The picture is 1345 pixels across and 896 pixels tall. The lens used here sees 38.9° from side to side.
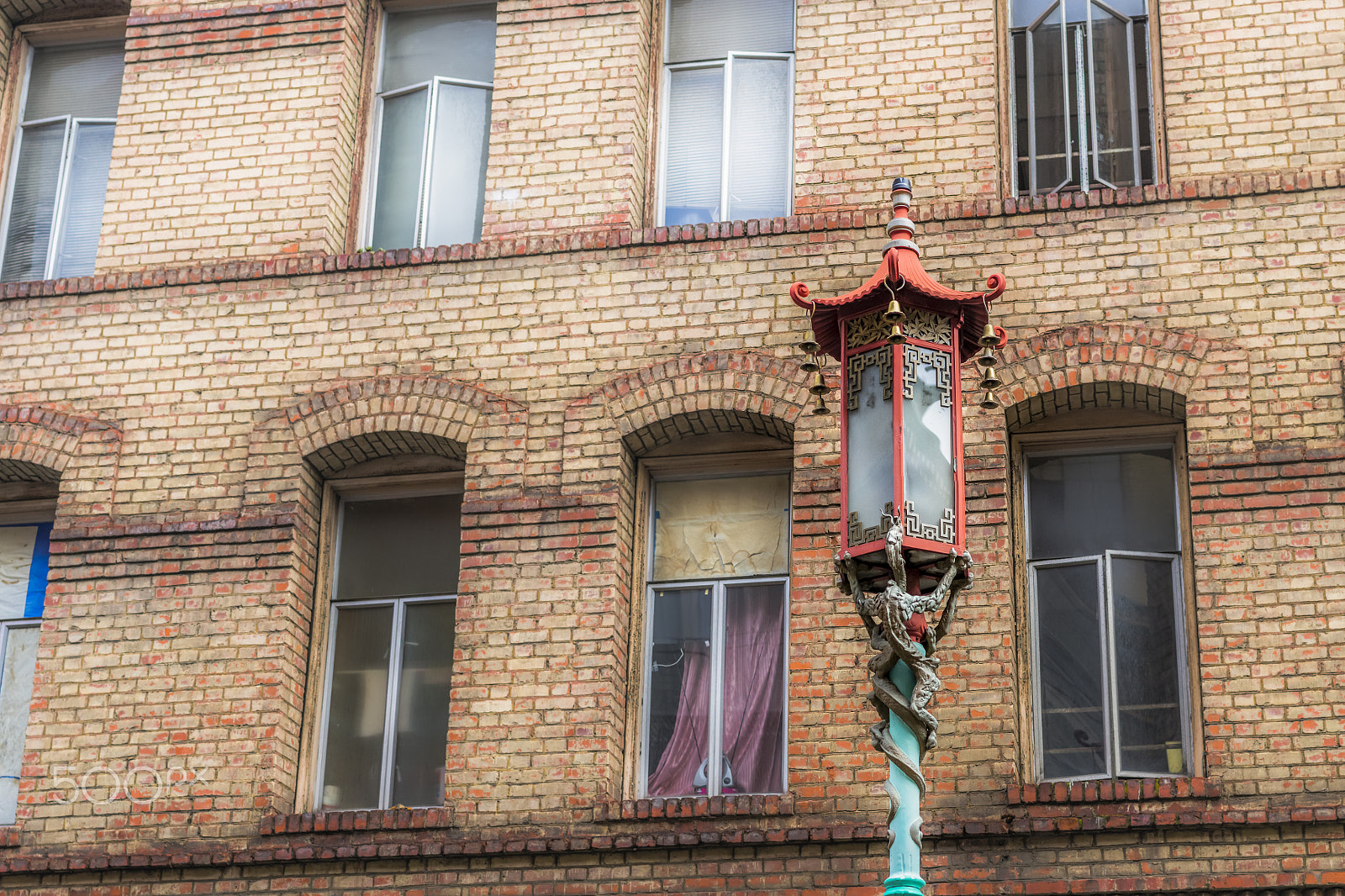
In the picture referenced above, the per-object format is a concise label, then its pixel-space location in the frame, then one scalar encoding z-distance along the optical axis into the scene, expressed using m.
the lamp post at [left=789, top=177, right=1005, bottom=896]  7.82
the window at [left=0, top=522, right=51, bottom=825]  11.78
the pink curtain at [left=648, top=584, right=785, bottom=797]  10.84
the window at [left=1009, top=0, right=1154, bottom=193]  11.80
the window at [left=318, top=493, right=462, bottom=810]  11.30
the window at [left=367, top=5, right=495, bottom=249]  12.67
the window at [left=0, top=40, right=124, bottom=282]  13.24
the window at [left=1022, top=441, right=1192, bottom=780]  10.43
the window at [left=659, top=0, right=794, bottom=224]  12.34
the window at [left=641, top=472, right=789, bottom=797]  10.90
